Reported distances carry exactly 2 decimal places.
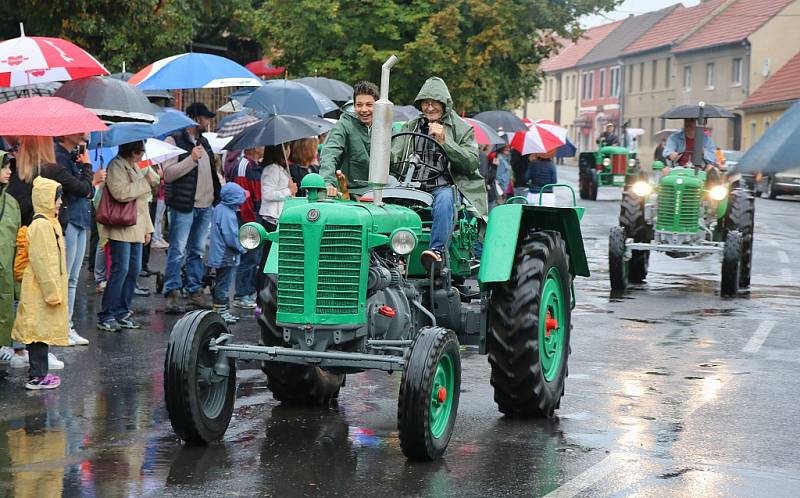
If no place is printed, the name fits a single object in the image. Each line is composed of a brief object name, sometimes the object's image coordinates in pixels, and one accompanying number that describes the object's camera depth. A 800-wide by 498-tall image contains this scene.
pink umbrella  9.73
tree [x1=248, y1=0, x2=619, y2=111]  30.67
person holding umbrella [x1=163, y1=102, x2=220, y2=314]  13.58
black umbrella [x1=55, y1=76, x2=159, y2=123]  11.95
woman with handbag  11.84
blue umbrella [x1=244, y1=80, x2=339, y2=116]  15.26
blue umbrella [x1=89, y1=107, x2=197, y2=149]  12.12
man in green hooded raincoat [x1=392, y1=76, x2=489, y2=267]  8.40
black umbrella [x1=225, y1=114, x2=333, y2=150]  12.68
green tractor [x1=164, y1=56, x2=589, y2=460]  7.04
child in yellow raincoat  9.07
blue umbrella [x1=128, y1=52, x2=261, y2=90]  14.98
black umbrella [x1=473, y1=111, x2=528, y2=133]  22.98
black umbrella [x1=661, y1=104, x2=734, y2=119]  17.23
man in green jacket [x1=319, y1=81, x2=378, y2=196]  8.83
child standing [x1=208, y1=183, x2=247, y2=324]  13.45
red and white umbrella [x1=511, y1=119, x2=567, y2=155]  22.34
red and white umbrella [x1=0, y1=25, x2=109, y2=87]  11.67
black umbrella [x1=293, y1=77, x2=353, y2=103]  19.34
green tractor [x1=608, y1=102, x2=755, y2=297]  16.03
